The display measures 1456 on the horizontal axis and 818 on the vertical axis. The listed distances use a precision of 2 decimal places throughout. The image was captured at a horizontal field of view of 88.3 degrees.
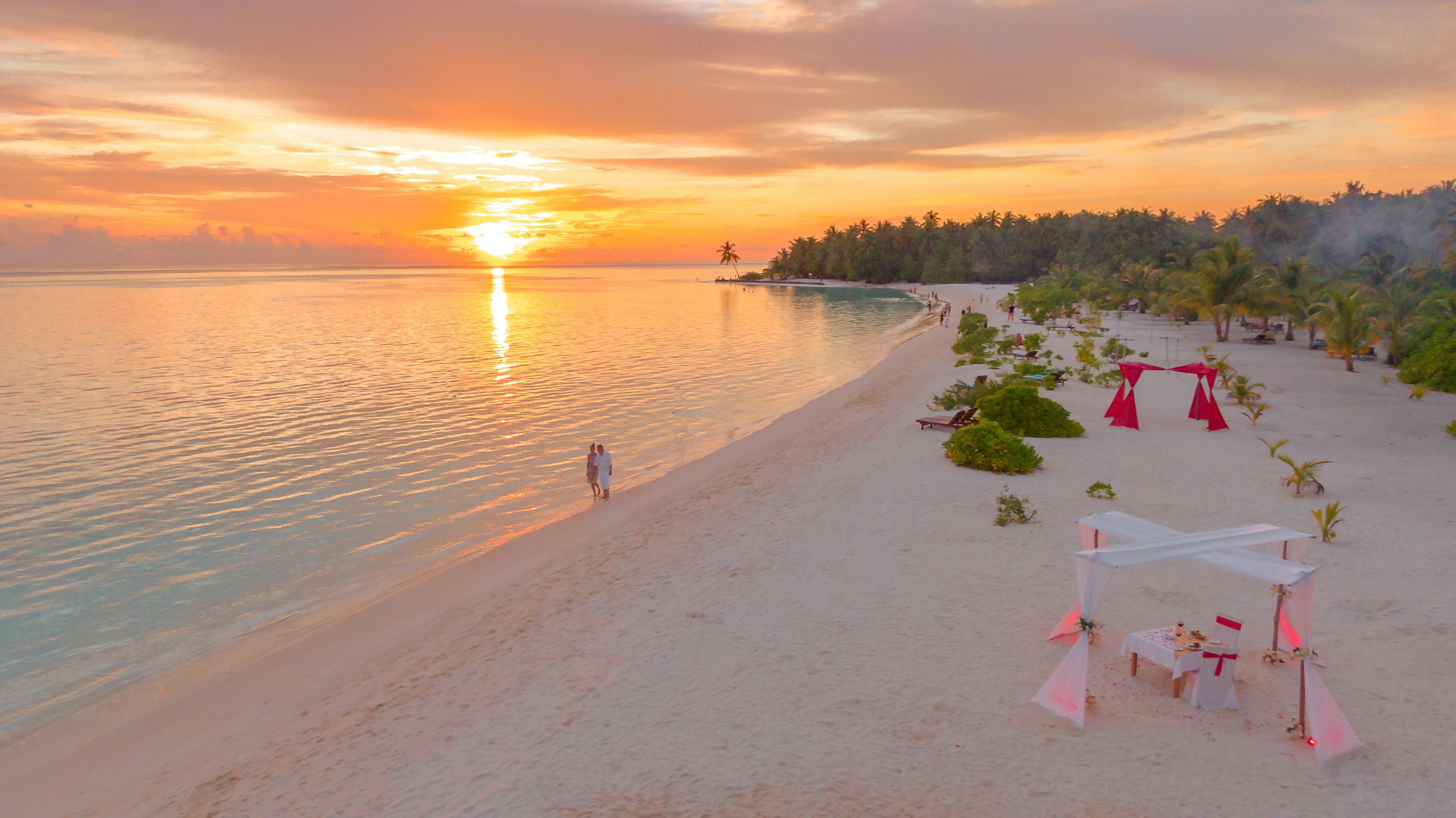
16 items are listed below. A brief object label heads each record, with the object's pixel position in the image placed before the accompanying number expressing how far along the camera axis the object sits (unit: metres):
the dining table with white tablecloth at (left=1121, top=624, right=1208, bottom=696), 7.76
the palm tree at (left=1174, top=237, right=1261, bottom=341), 43.78
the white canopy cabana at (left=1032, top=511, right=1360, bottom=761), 6.95
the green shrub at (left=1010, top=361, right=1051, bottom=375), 29.56
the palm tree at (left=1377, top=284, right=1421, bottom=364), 32.44
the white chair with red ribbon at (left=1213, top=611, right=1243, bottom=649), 8.13
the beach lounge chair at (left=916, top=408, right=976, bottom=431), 21.62
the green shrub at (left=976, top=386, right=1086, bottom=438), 20.77
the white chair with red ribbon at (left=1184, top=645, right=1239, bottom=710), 7.63
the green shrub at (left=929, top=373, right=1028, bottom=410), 24.72
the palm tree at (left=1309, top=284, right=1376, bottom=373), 32.53
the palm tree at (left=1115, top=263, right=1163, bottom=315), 69.19
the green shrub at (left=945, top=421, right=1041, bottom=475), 17.00
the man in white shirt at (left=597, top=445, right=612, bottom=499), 17.30
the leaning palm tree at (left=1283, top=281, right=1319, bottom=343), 42.28
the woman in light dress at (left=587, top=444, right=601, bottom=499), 17.36
